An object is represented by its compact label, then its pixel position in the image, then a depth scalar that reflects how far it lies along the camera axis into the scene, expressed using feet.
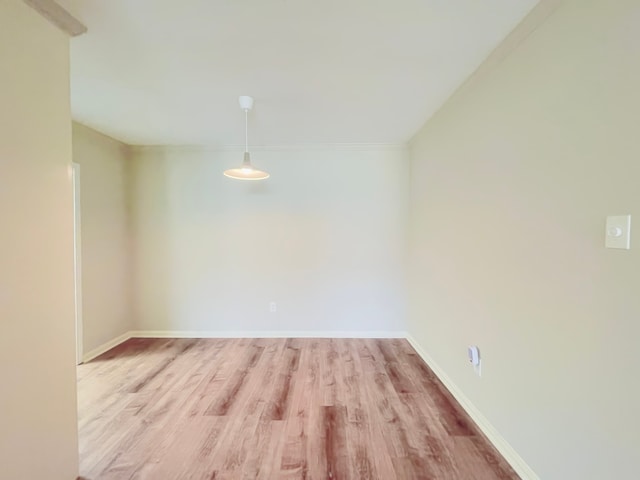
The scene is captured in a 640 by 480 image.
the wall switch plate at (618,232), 3.57
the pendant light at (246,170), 8.12
